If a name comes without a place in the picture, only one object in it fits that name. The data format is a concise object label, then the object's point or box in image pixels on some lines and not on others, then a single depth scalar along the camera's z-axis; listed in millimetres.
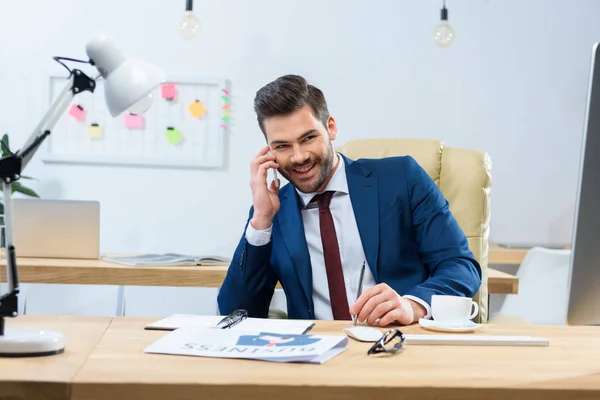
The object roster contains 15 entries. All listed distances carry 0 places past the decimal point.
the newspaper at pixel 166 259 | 4500
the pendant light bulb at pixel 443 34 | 5352
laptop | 4515
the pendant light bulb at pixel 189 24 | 5203
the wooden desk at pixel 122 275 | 4345
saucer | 3410
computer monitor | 2414
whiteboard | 5481
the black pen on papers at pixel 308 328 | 3267
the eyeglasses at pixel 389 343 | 2798
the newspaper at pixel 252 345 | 2615
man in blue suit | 3909
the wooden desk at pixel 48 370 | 2247
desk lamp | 2627
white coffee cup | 3489
